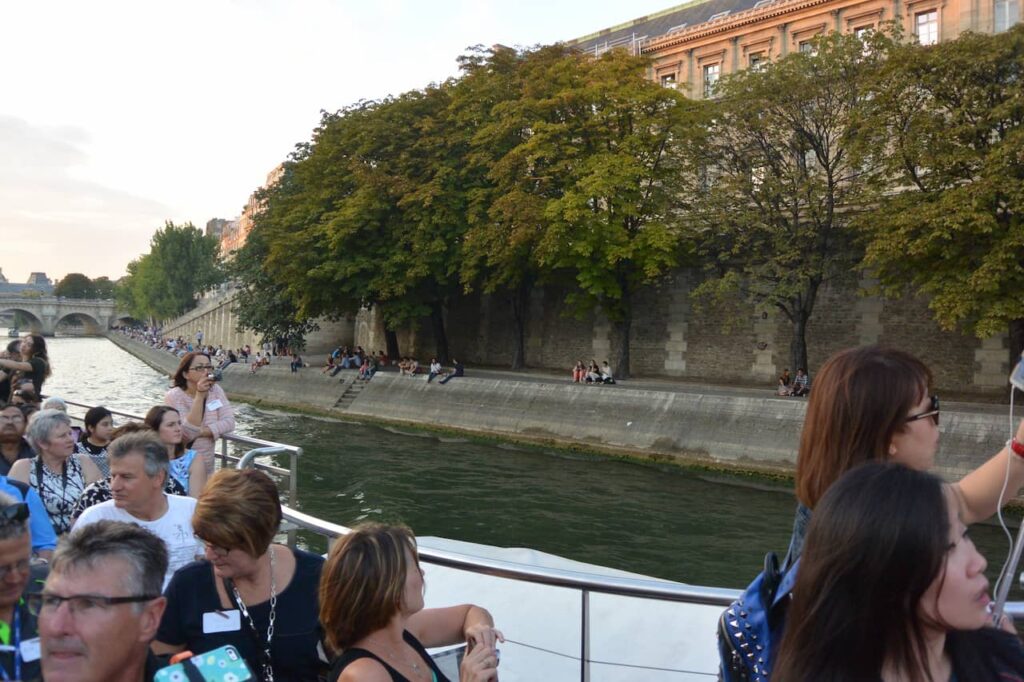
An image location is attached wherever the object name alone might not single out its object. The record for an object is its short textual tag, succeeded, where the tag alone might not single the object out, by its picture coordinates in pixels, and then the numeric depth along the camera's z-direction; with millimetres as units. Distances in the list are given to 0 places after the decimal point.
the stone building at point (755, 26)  30125
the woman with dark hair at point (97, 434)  5566
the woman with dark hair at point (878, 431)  2172
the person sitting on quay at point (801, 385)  22625
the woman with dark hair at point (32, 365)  8367
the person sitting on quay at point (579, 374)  28025
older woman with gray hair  4625
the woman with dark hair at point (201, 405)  6184
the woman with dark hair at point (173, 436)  5070
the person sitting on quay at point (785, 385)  23000
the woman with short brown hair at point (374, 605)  2338
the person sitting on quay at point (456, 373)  28884
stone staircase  31797
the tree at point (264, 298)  39812
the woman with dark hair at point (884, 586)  1532
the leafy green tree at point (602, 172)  24984
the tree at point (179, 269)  91875
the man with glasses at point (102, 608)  1908
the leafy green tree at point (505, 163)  26219
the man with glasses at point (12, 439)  5074
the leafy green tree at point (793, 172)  21438
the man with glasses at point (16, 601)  2307
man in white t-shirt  3594
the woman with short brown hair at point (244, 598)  2764
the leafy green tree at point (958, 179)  17422
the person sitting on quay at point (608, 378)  26688
